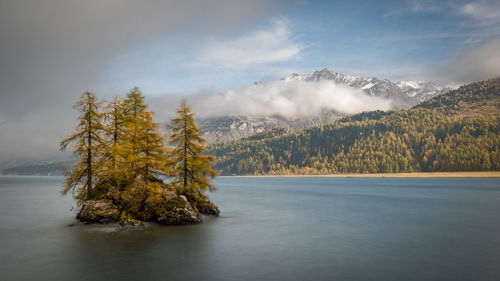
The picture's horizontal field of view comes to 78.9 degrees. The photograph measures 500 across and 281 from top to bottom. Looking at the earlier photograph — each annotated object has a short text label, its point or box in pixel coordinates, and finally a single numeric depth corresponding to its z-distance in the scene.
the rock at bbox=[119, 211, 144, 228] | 38.05
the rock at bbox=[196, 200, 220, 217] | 48.38
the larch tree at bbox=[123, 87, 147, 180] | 41.50
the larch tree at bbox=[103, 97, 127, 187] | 41.19
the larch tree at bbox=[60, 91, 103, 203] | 41.78
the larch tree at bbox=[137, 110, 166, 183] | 42.41
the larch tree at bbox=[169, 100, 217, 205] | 46.31
